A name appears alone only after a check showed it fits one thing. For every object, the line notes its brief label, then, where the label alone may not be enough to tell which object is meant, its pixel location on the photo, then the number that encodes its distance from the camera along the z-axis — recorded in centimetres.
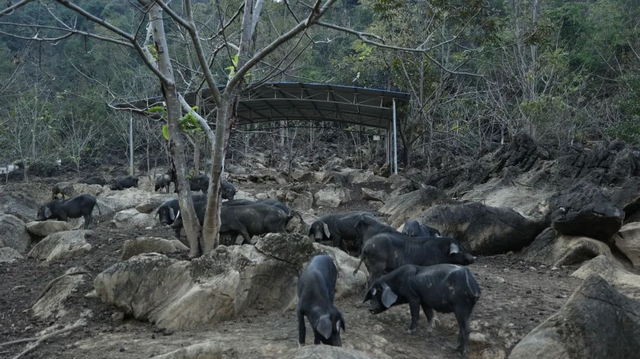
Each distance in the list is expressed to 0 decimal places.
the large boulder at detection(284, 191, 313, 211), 1948
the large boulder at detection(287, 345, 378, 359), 473
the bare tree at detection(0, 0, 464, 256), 787
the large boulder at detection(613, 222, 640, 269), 1051
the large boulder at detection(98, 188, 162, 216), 1908
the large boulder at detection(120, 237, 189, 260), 922
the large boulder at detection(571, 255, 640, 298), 895
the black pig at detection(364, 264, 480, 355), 673
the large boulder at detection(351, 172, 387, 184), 2669
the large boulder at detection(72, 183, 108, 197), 2330
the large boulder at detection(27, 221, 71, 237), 1363
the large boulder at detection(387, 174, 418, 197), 2070
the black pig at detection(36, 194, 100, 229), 1602
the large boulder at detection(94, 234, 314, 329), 700
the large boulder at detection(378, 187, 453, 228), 1438
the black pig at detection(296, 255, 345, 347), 575
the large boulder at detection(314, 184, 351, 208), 2047
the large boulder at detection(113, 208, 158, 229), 1531
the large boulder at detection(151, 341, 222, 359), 525
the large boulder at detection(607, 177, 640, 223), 1163
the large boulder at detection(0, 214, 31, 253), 1270
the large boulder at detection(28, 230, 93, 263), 1066
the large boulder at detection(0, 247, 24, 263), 1112
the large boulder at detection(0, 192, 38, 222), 1756
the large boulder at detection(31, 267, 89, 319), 738
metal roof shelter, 2458
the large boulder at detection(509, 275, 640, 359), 605
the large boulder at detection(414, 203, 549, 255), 1180
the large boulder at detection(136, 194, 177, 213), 1699
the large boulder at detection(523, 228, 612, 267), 1054
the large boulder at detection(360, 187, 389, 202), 2086
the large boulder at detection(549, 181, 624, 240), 1048
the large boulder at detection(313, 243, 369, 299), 818
